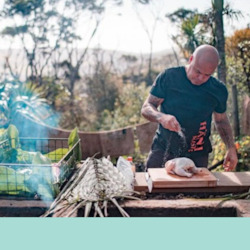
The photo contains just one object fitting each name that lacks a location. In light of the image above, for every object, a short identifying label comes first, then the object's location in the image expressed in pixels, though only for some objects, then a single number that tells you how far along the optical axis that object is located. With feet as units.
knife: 4.44
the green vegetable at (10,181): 4.21
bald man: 5.56
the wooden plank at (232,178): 4.65
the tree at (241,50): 8.87
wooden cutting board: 4.41
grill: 4.09
